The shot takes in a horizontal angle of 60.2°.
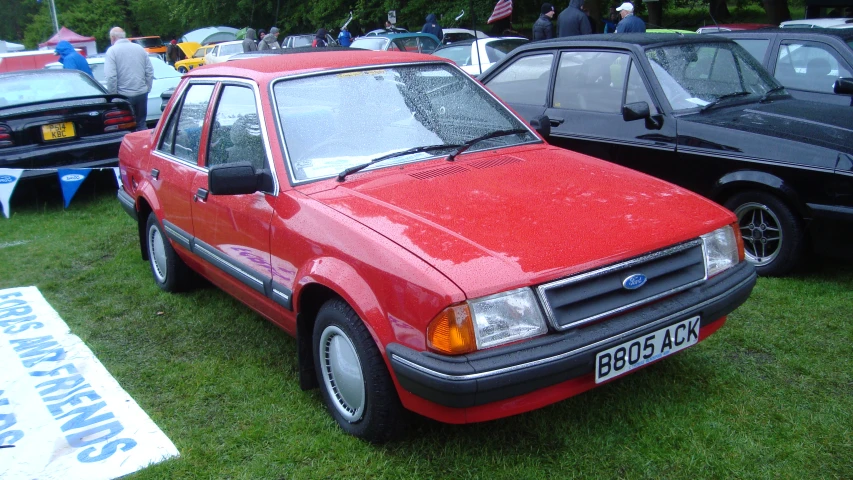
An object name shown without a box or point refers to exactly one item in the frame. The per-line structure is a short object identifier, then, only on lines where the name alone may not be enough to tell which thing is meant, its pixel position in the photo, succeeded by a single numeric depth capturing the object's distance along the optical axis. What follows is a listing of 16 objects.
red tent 33.74
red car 2.60
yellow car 25.70
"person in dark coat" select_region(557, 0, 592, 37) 10.46
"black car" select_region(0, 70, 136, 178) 7.28
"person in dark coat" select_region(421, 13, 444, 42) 20.17
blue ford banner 7.44
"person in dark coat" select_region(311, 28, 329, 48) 20.84
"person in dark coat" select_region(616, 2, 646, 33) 10.48
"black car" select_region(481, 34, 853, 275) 4.43
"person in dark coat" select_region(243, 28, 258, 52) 18.69
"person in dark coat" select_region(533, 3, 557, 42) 12.14
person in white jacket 9.69
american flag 10.56
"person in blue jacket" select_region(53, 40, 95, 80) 10.78
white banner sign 3.15
